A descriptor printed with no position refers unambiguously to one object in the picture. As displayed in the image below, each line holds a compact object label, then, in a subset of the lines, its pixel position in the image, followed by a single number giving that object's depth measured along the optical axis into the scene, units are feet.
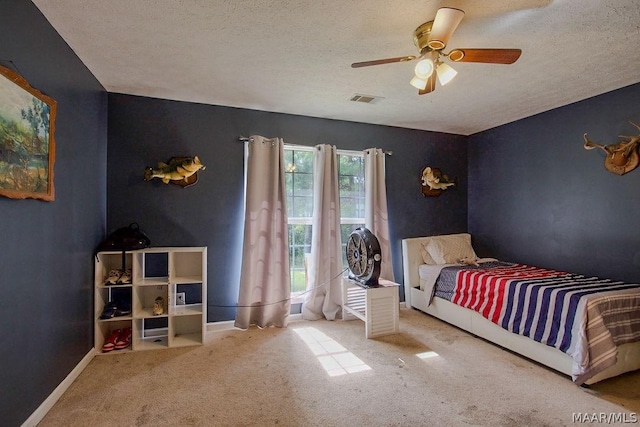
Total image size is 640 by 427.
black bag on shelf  8.72
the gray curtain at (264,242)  10.74
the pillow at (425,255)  12.95
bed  7.06
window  12.06
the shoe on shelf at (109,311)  8.66
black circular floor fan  10.08
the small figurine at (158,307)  9.24
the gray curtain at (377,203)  12.52
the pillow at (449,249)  12.68
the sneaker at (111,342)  8.72
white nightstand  10.00
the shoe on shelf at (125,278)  8.82
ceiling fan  5.51
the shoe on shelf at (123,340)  8.88
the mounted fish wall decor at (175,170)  9.86
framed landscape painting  4.84
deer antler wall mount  9.02
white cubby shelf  8.95
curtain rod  11.03
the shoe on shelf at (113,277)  8.78
